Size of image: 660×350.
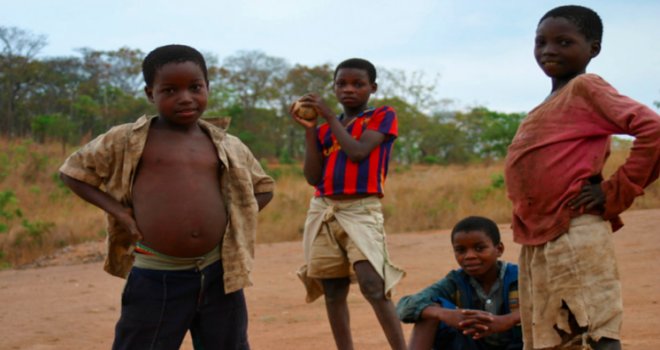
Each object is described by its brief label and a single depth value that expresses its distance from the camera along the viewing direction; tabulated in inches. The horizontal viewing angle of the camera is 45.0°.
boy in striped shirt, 156.2
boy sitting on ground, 141.7
